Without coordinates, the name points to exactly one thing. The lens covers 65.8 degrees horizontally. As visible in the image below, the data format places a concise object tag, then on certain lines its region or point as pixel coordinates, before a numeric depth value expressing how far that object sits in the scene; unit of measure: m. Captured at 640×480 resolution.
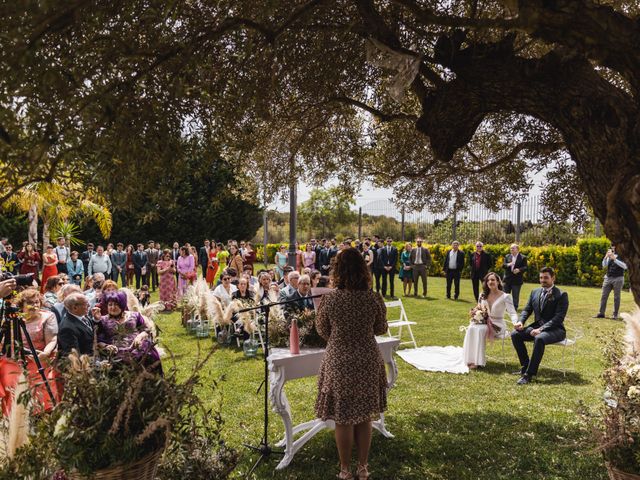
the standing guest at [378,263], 18.54
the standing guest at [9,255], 18.02
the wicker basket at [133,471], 2.37
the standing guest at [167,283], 15.89
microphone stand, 5.26
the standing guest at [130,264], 20.86
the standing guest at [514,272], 14.22
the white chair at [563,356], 8.45
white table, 5.21
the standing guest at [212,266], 18.20
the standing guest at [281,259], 18.27
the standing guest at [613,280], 13.45
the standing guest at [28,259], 17.41
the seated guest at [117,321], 5.41
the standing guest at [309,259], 20.08
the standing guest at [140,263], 20.28
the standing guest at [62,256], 17.65
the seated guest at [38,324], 5.68
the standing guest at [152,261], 20.61
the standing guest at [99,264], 18.31
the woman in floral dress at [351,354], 4.54
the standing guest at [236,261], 16.08
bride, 9.02
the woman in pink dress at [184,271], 16.97
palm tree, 19.64
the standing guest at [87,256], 20.39
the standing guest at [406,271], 18.89
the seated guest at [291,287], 9.28
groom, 8.16
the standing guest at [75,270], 17.97
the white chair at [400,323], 10.33
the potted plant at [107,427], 2.34
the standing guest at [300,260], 20.05
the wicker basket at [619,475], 2.95
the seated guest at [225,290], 11.81
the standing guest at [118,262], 20.05
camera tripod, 3.99
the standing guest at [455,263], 17.36
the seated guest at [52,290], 8.14
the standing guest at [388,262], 18.41
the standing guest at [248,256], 19.17
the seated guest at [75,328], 5.30
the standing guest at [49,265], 16.20
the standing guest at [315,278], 10.70
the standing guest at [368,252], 17.47
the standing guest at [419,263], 18.52
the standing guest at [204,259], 22.44
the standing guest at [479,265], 16.12
